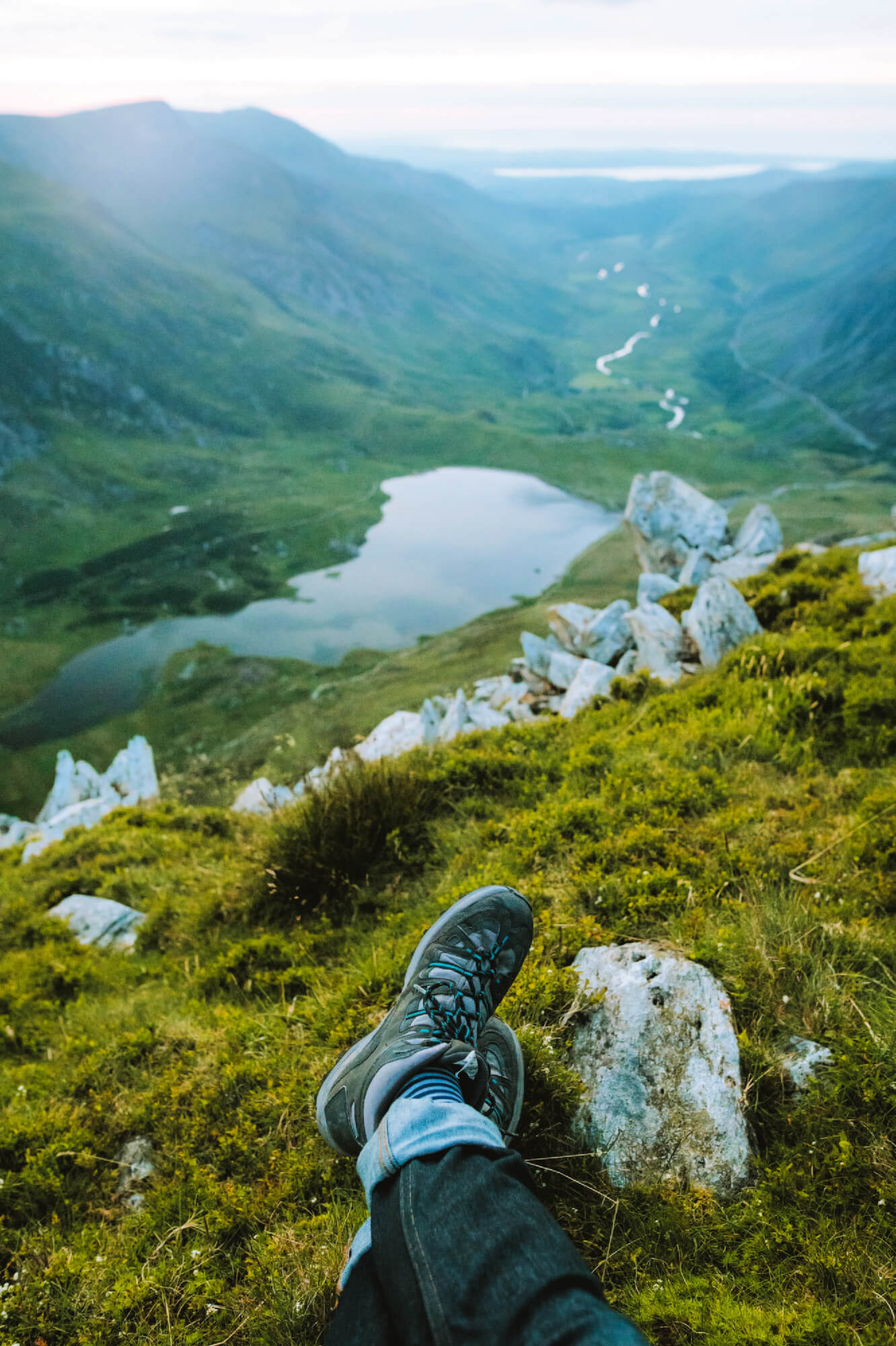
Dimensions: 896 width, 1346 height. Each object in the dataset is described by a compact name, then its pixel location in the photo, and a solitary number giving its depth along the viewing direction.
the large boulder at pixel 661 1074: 3.49
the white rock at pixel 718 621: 11.24
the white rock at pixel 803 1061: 3.68
